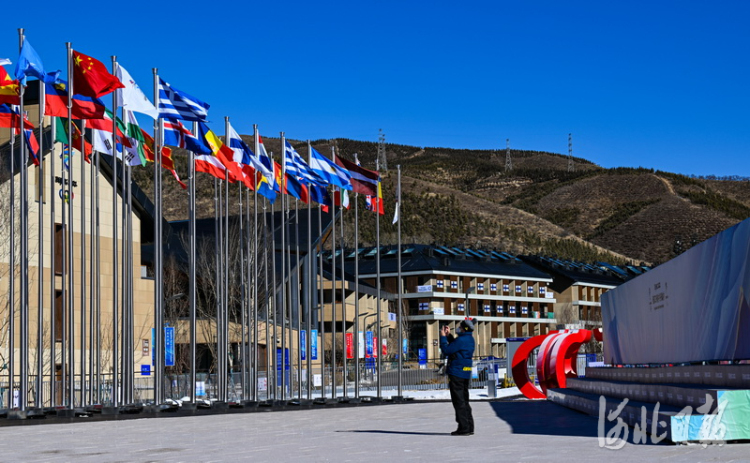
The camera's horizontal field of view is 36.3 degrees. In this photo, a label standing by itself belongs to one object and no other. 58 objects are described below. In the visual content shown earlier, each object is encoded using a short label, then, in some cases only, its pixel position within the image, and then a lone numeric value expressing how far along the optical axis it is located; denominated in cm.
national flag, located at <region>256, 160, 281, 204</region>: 3503
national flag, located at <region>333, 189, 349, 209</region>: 3775
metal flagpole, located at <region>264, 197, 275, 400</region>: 3259
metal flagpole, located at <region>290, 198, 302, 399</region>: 3389
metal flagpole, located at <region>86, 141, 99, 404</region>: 2816
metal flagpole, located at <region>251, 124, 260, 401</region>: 3141
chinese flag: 2608
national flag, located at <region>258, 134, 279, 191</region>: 3403
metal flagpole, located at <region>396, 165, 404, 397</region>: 3618
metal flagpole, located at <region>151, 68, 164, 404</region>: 2619
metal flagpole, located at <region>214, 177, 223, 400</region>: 3199
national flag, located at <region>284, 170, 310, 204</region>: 3569
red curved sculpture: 3584
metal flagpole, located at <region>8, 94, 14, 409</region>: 2488
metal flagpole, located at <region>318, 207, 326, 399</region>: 3503
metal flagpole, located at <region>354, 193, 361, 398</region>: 3531
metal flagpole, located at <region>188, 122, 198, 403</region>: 2782
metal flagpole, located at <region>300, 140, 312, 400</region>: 3417
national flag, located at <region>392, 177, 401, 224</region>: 3808
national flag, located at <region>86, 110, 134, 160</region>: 2894
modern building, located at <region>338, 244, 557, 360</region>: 11981
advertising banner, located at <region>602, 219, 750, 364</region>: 1609
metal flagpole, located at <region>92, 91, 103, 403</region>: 2897
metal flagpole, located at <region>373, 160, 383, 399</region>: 3584
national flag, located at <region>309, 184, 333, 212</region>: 3702
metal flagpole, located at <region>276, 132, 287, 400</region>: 3306
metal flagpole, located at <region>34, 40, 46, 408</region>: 2532
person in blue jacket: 1636
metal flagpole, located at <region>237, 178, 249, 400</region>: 3208
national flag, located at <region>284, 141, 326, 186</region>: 3534
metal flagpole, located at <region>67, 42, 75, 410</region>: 2574
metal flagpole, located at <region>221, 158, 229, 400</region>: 3037
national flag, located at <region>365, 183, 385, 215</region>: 3703
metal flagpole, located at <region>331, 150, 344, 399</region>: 3353
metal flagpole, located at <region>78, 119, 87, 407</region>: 2681
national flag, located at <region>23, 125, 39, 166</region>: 2939
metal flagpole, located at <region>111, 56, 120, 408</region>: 2612
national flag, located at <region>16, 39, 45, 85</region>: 2556
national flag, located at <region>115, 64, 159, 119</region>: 2722
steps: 1316
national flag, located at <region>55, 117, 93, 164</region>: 2905
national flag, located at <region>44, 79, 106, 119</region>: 2655
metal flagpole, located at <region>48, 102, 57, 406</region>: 2646
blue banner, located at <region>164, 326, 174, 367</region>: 4278
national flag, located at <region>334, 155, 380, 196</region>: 3729
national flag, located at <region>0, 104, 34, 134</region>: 2864
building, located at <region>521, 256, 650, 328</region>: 13812
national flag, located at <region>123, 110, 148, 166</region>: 2925
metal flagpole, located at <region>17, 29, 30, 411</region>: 2444
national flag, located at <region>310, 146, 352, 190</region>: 3553
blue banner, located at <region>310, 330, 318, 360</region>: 5488
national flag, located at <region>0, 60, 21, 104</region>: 2684
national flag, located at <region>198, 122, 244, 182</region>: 3017
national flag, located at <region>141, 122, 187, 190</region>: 3117
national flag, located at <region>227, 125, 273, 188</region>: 3222
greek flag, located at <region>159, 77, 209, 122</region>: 2806
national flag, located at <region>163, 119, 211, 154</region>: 2877
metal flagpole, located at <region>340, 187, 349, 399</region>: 3700
